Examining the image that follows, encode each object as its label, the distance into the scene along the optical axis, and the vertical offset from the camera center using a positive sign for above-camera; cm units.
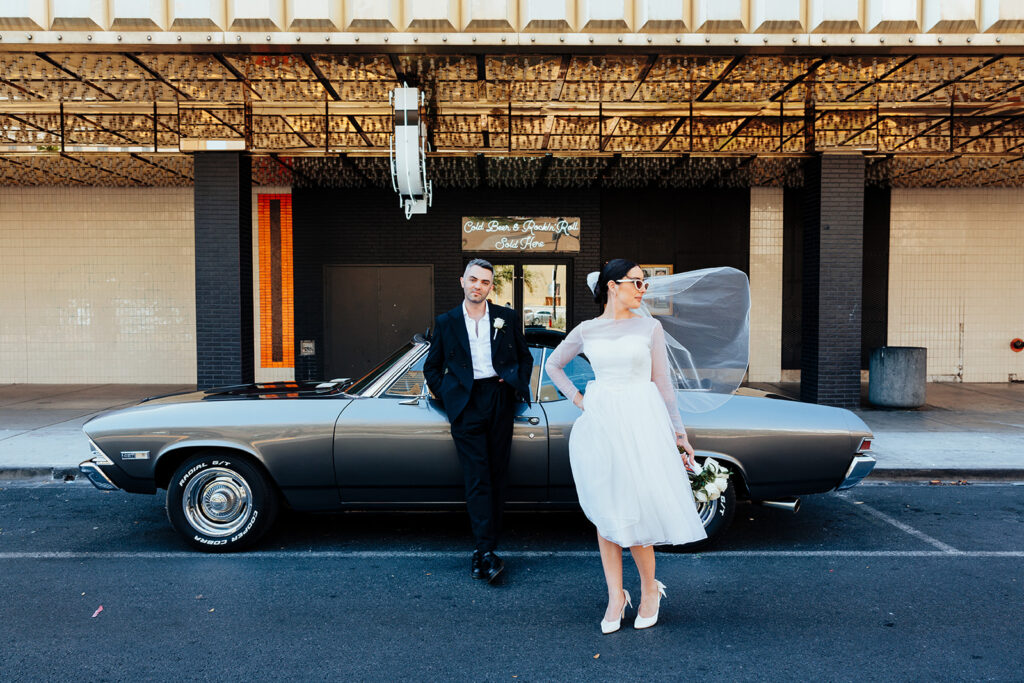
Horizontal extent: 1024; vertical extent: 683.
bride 339 -63
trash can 1066 -103
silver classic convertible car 461 -92
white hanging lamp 796 +181
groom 425 -47
